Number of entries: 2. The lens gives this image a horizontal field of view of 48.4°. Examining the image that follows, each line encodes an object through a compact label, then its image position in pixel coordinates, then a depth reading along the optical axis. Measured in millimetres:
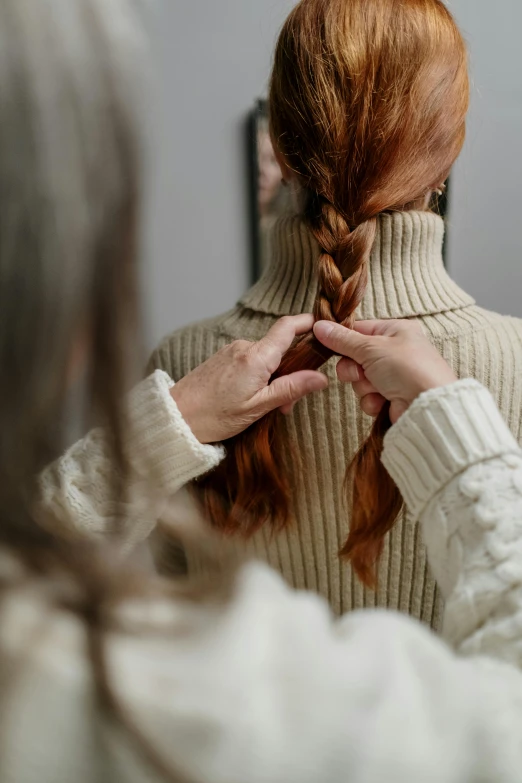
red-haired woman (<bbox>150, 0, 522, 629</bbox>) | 596
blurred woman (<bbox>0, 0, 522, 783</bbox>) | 264
